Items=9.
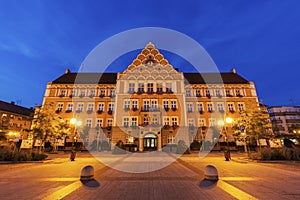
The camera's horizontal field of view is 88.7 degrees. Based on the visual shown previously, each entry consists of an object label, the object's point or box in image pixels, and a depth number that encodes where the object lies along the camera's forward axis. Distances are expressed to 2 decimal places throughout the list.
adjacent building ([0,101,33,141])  47.03
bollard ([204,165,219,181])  7.12
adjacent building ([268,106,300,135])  57.62
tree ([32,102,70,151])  21.31
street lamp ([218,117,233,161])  15.14
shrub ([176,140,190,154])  24.17
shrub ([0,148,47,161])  14.25
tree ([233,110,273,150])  18.91
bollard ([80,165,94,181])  7.12
